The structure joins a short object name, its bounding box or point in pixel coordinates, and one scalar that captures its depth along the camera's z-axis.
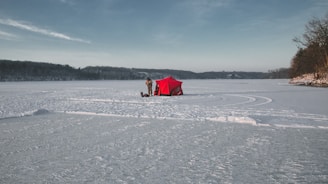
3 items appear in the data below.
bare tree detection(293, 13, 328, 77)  35.78
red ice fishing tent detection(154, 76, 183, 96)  17.52
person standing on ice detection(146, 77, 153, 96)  17.29
